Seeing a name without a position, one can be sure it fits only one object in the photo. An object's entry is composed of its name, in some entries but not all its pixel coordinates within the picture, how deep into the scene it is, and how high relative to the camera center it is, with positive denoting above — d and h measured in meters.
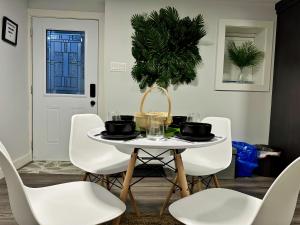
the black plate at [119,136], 1.36 -0.27
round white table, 1.27 -0.29
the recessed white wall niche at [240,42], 3.36 +0.54
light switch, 3.30 +0.27
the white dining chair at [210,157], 1.90 -0.57
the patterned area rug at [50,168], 3.17 -1.11
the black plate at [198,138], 1.37 -0.27
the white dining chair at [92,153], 1.88 -0.57
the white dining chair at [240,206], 0.91 -0.57
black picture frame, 2.78 +0.61
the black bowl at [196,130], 1.40 -0.22
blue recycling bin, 3.13 -0.87
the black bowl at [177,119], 1.90 -0.23
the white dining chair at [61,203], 0.96 -0.58
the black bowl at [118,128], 1.41 -0.23
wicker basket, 1.50 -0.18
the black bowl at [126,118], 1.99 -0.24
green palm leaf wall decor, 3.21 +0.56
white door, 3.50 +0.12
